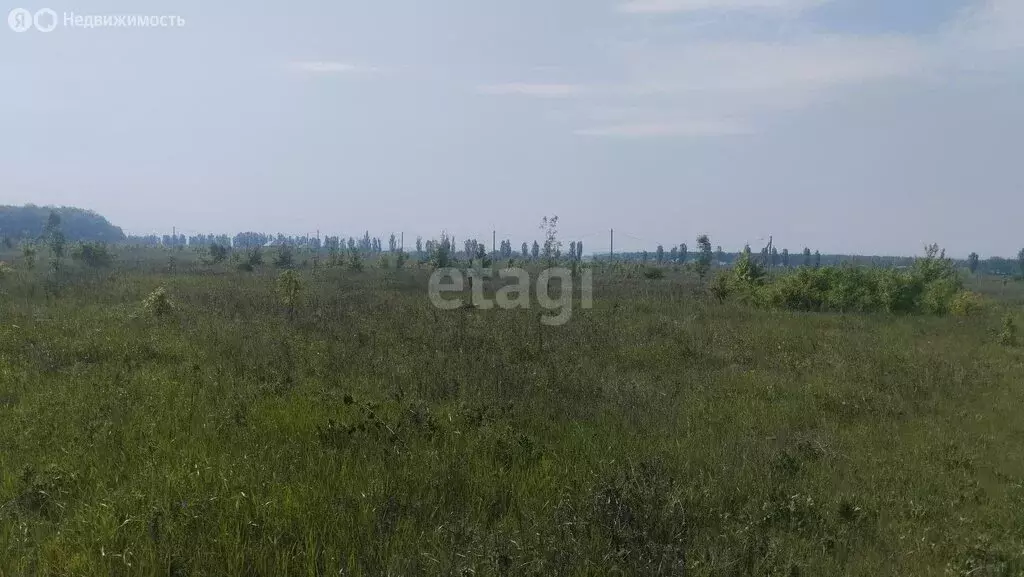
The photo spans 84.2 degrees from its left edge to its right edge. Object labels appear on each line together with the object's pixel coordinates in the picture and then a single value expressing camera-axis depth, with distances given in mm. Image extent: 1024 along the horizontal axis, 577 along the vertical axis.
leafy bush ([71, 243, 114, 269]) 30609
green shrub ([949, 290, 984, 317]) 21141
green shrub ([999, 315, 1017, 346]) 13781
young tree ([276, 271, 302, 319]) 15198
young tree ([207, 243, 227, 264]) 41562
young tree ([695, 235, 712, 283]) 43375
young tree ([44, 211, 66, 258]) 31719
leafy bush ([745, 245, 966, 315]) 21203
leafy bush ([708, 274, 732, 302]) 24047
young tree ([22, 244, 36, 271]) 25305
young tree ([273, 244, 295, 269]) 37125
